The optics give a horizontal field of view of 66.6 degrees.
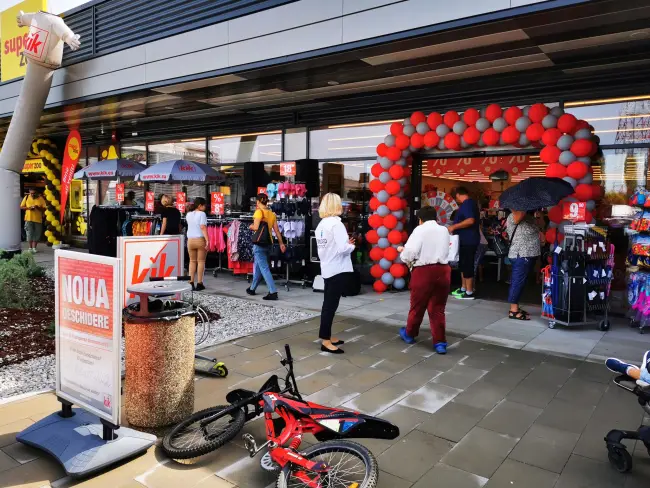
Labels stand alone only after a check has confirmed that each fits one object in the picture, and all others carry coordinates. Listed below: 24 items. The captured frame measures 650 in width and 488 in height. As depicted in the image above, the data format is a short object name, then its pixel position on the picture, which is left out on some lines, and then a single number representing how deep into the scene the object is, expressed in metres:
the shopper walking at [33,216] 14.72
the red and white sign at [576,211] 6.74
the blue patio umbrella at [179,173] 10.39
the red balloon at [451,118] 8.40
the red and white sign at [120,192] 13.58
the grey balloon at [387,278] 9.20
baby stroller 3.06
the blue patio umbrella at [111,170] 12.19
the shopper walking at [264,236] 8.65
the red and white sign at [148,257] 4.29
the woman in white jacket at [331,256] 5.54
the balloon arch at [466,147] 7.12
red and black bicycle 2.86
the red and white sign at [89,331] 3.24
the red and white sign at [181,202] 12.41
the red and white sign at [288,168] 10.01
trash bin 3.65
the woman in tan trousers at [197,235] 9.21
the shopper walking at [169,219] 9.78
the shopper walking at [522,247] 7.13
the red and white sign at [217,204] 10.86
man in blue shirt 8.96
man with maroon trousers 5.59
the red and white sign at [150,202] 12.79
